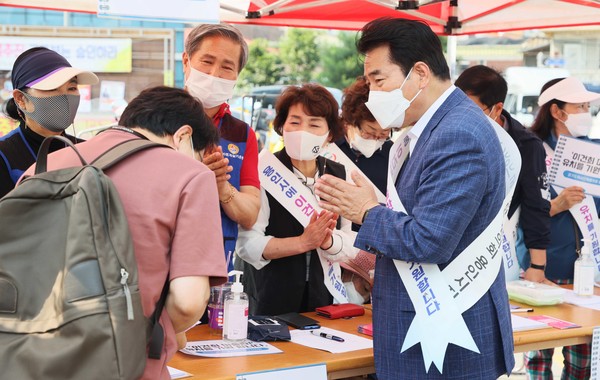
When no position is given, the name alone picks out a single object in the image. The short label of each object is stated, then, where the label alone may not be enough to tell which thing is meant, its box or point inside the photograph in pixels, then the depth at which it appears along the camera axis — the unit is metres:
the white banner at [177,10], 3.10
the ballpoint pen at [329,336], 2.79
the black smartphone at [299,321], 2.95
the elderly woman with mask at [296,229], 3.18
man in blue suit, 2.21
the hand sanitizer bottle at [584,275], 3.66
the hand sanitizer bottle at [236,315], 2.72
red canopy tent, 4.56
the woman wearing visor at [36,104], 2.83
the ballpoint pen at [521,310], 3.36
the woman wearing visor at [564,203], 4.02
